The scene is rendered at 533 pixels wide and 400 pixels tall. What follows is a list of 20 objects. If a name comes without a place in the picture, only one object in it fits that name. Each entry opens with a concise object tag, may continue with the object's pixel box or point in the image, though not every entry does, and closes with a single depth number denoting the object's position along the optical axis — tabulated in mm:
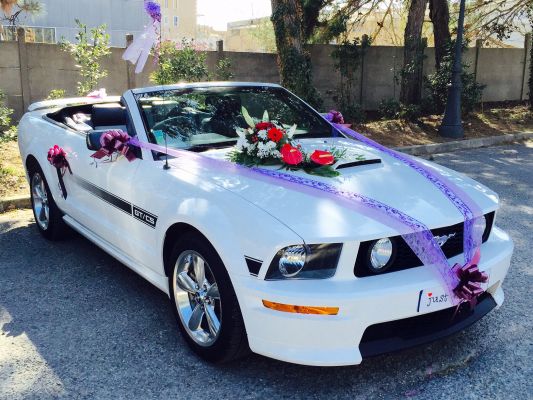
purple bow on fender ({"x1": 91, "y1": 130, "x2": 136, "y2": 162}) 3945
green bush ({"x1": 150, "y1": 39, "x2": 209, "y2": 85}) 9484
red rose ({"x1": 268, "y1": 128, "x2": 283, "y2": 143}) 3642
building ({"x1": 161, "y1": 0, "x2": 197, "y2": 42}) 51406
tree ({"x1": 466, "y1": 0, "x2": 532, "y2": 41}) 15688
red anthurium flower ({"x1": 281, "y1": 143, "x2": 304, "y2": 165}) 3539
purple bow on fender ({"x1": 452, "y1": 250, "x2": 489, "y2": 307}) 2984
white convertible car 2762
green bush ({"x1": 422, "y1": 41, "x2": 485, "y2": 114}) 12836
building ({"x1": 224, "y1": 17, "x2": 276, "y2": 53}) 40406
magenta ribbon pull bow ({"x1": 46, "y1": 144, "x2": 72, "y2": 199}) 4852
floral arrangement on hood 3549
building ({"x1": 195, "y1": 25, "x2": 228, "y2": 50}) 59312
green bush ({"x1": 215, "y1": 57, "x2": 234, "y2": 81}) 11336
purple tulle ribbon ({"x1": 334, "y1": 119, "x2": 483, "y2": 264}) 3178
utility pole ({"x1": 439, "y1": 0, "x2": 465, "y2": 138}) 11971
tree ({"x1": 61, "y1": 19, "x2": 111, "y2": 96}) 9398
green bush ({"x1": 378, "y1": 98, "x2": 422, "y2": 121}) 12609
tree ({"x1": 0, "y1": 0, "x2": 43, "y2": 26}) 13297
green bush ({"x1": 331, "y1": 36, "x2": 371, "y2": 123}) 12711
